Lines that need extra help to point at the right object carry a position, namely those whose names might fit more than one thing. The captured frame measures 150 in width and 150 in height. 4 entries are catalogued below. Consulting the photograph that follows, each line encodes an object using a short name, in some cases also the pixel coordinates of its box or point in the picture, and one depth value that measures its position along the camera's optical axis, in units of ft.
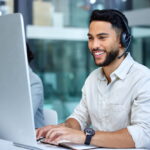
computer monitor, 4.78
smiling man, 5.99
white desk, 5.18
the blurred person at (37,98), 7.54
